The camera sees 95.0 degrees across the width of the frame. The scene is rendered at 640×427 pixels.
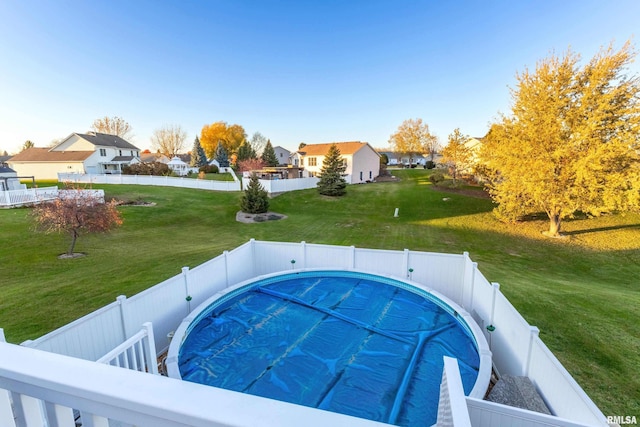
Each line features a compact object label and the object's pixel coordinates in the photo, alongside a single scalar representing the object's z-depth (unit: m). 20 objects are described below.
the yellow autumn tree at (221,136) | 64.69
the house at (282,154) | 68.25
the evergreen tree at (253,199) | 20.81
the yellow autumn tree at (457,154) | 30.34
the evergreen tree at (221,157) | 55.94
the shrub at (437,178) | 32.84
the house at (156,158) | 64.12
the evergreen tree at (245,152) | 54.49
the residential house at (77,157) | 37.31
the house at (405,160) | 72.61
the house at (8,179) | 20.56
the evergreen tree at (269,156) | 51.56
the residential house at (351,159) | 37.75
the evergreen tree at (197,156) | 54.88
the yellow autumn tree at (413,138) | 59.75
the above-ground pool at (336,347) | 4.43
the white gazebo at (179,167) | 42.83
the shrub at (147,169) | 37.09
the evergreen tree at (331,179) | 28.45
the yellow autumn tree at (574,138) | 14.27
